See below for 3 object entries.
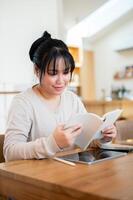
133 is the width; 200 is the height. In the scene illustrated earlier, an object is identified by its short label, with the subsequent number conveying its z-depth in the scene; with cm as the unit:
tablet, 103
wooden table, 69
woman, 122
